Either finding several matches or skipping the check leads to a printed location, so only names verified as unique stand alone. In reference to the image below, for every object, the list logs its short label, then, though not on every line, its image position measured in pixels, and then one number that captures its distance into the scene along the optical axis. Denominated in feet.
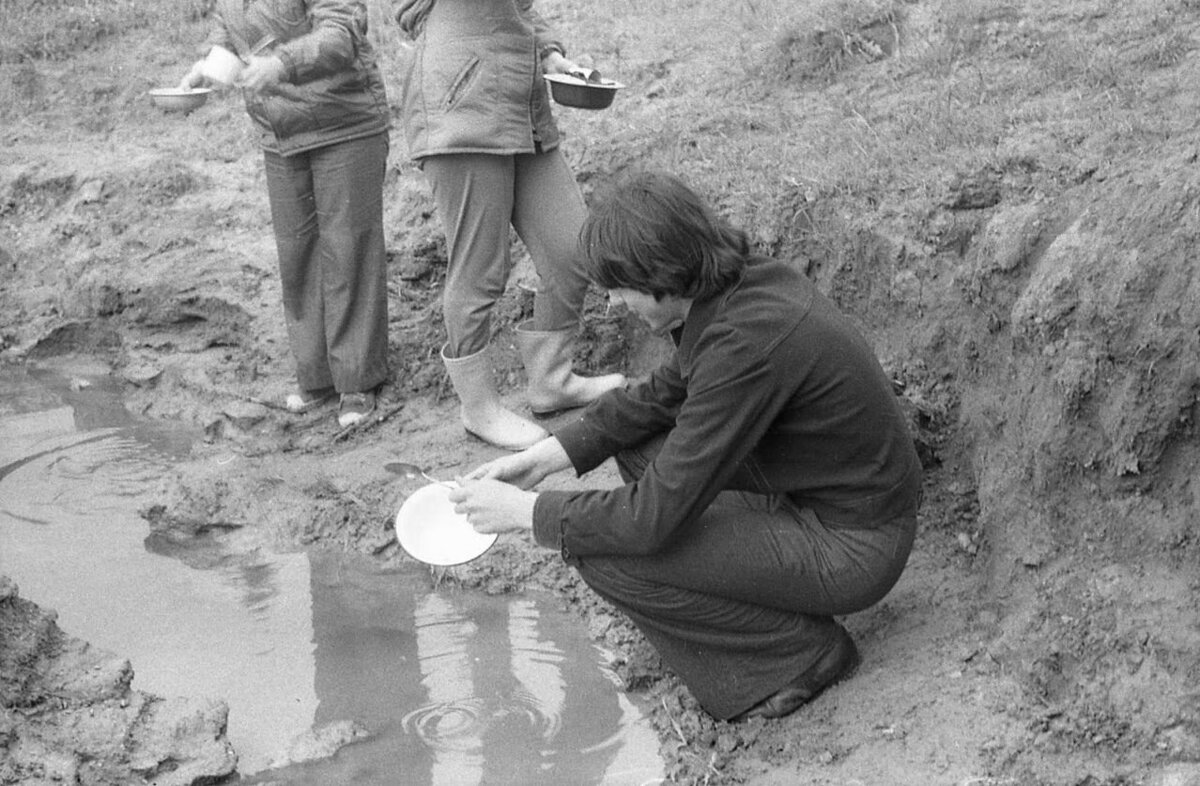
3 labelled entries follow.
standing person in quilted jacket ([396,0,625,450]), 14.84
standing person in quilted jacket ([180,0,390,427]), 15.75
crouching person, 10.08
